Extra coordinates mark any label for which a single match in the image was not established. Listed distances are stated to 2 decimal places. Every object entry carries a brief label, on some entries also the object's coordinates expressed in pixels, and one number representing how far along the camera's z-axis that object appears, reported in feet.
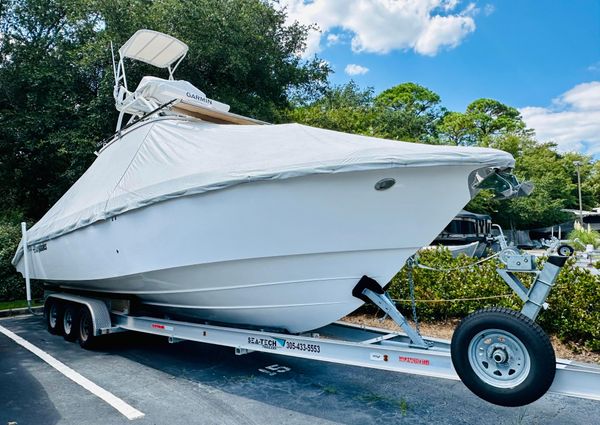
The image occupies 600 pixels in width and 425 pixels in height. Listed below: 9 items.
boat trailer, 9.21
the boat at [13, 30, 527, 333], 11.25
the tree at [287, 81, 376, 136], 58.75
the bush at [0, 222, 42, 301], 35.12
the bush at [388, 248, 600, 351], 16.53
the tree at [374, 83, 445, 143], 95.50
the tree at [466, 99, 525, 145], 159.51
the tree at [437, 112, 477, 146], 110.22
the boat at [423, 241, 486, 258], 40.95
